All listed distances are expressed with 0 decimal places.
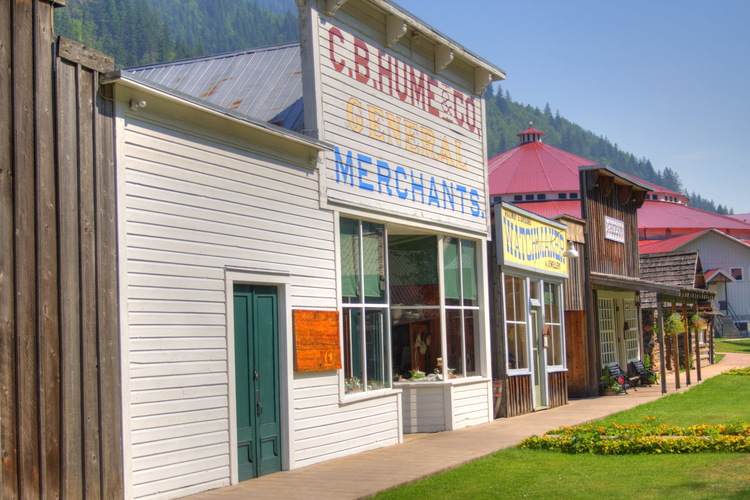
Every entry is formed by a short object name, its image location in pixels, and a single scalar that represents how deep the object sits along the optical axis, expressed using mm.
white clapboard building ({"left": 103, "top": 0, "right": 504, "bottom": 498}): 8758
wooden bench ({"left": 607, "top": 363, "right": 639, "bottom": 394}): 22867
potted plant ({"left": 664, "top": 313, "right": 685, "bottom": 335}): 24578
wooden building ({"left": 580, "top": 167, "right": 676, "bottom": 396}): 22391
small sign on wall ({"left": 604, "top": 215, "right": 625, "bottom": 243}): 23781
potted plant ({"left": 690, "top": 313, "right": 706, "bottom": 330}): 26862
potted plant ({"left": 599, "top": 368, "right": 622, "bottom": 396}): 22531
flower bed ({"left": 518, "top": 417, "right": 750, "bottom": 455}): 11594
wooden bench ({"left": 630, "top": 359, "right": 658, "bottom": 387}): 25359
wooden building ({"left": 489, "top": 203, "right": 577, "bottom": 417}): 17484
